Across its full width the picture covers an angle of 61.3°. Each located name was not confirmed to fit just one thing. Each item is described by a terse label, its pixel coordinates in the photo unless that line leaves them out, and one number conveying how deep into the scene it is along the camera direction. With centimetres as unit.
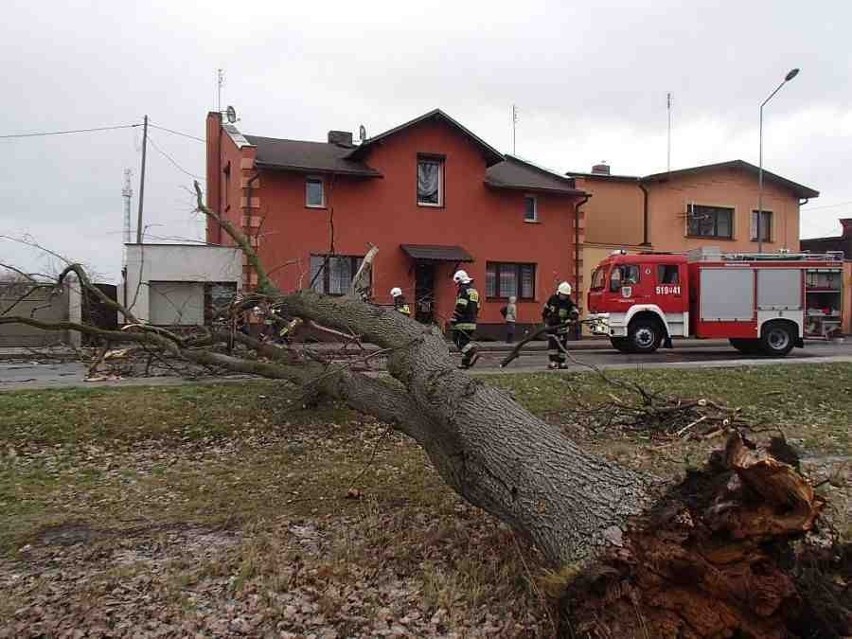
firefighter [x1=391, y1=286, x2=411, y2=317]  1033
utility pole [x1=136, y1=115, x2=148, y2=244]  3083
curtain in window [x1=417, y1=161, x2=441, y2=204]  2259
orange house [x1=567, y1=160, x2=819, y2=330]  2731
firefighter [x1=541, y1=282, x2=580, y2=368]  1255
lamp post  2215
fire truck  1750
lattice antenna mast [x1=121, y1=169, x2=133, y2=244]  4161
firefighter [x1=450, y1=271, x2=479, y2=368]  1186
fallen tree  317
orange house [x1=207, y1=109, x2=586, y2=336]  2098
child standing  2164
